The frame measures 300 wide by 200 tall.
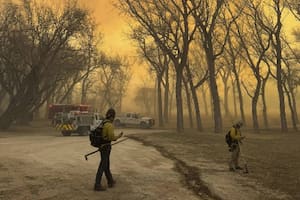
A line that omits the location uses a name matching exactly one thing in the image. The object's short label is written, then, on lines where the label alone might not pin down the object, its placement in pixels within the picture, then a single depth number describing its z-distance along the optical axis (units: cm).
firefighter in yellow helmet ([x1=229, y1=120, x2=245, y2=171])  1358
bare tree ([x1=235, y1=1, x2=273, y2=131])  3934
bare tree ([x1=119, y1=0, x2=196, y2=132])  3412
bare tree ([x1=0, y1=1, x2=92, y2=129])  3869
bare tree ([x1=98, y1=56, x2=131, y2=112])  7594
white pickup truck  5012
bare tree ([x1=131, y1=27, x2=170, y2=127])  4638
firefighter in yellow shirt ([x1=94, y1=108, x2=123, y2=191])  1004
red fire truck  5431
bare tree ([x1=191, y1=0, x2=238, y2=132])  3391
